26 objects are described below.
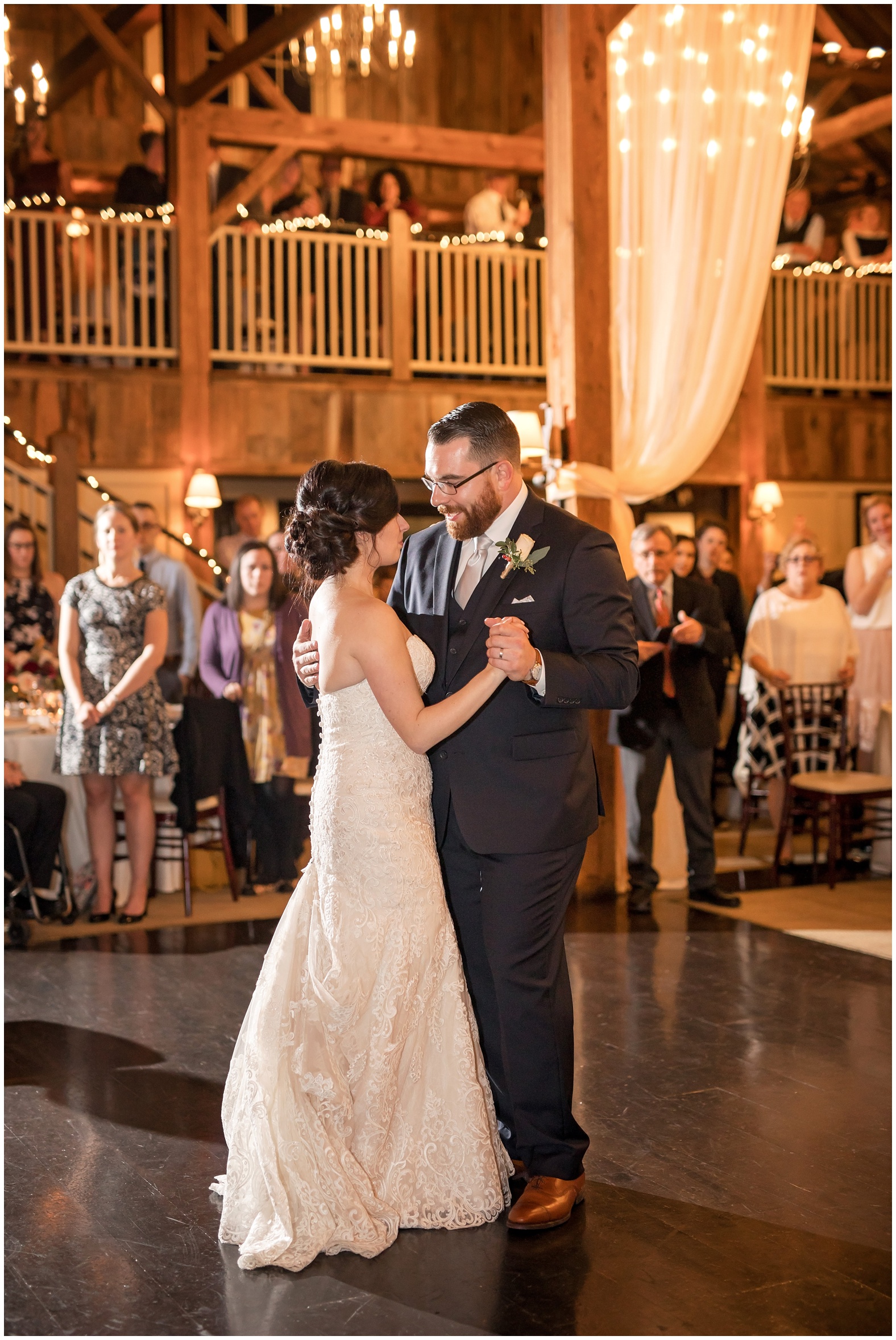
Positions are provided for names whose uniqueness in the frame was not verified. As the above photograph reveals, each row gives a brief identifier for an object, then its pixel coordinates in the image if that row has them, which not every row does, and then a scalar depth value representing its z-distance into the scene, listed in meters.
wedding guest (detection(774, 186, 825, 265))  11.54
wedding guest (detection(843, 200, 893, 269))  11.93
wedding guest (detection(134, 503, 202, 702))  6.67
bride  2.63
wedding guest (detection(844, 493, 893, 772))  6.66
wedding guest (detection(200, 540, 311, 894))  5.84
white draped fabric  5.76
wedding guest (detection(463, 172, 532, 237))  11.02
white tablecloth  5.52
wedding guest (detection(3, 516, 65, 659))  6.38
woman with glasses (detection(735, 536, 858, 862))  6.39
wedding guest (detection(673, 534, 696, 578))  6.79
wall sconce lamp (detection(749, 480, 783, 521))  11.20
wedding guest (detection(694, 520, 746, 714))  7.32
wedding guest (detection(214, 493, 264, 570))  8.29
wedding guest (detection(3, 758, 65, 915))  5.28
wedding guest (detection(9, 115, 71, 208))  9.98
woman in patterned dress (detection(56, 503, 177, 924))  5.39
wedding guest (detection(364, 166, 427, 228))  10.98
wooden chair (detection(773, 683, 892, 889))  6.11
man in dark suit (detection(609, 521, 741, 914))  5.57
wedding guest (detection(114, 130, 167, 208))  10.05
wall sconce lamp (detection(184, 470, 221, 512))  9.42
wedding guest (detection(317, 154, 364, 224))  10.66
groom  2.75
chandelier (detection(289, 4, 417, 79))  7.77
